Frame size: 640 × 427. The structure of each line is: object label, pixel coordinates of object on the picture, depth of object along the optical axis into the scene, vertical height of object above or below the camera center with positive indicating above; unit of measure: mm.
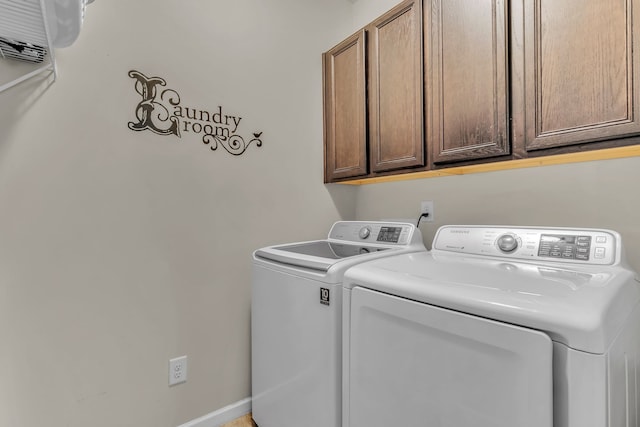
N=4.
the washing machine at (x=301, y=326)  1063 -442
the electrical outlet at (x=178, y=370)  1467 -753
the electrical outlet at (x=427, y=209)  1774 +37
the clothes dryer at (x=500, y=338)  578 -279
